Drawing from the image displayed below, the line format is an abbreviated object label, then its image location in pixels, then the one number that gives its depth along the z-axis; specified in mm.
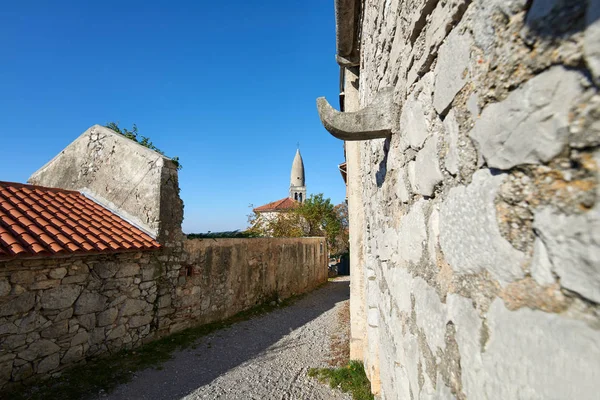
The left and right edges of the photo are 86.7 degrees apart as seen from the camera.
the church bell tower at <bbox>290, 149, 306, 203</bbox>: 41219
